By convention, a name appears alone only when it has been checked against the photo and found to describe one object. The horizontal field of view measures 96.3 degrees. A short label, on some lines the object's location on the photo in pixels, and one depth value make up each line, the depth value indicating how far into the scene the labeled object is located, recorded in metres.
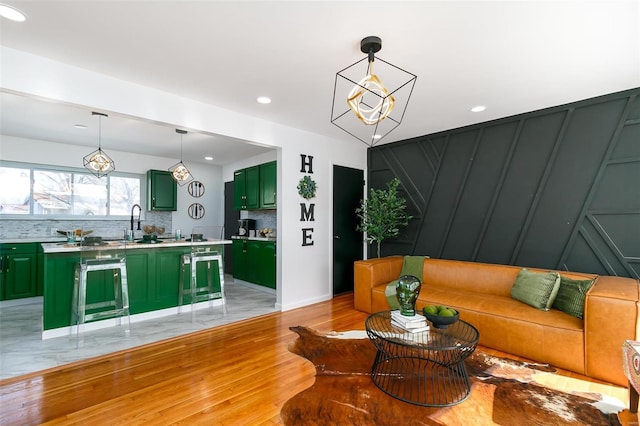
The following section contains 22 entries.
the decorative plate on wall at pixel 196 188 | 6.55
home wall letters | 4.39
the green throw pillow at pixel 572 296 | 2.59
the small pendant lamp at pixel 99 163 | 3.96
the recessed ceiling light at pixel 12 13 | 1.87
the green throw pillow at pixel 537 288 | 2.81
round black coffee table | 2.01
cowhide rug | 1.82
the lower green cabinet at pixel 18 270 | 4.23
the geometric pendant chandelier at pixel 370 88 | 2.12
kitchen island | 3.11
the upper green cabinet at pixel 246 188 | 5.53
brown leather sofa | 2.24
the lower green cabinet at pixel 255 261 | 4.93
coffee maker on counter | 5.92
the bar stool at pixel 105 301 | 3.04
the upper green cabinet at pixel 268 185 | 5.13
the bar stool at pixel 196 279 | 3.85
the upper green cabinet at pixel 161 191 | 5.83
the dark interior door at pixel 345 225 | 4.90
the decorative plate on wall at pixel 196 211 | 6.57
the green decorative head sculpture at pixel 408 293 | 2.34
